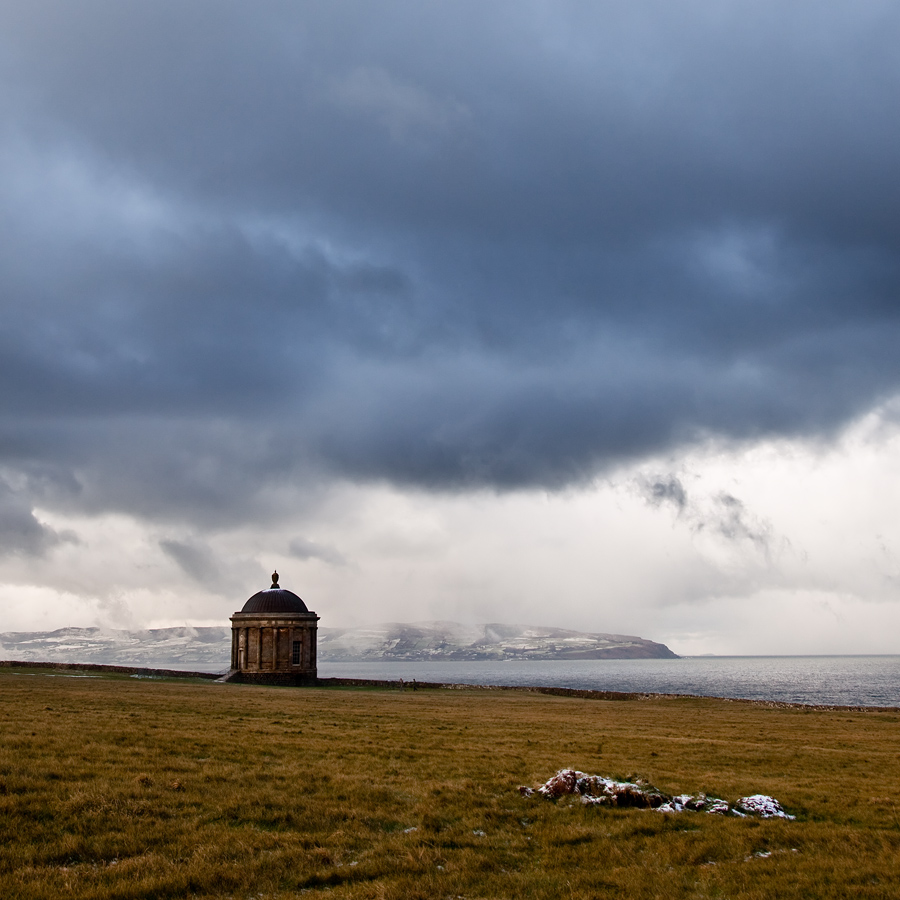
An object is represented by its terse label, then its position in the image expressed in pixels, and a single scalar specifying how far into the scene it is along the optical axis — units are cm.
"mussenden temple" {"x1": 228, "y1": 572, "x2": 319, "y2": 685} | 7594
